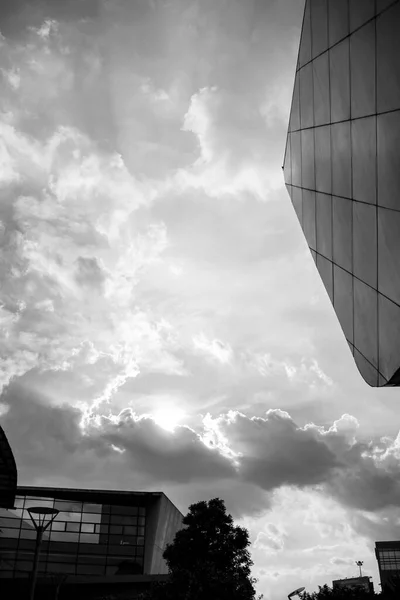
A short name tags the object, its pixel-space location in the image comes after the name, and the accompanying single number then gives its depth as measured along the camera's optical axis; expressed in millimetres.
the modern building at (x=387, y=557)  127625
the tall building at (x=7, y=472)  25659
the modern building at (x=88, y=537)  39975
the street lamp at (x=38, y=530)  28922
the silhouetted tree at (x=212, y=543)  36656
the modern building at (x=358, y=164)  8031
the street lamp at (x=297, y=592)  31984
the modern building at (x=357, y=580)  138750
